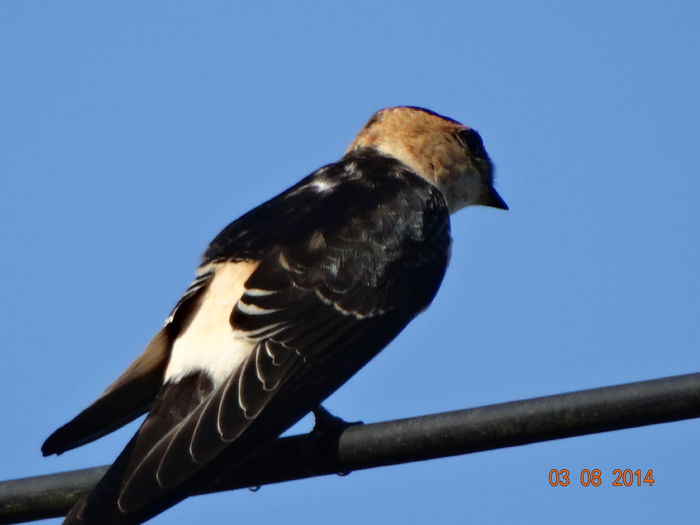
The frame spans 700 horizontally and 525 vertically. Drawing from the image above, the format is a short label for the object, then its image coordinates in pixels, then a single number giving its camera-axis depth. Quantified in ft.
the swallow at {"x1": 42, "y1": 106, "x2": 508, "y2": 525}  27.12
